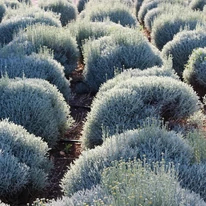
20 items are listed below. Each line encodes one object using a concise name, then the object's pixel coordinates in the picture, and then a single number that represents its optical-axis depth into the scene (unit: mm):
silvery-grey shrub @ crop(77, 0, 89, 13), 19250
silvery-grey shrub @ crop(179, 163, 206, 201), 4107
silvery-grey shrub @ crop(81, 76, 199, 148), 5648
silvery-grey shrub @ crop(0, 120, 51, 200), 4695
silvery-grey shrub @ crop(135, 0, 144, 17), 19697
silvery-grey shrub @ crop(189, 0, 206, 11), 15725
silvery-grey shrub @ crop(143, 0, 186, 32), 13435
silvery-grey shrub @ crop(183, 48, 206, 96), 8148
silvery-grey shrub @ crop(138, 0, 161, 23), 16297
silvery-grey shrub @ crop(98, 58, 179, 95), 6535
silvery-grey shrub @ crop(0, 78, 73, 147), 5922
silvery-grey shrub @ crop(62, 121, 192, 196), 4301
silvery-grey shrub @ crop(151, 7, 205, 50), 10742
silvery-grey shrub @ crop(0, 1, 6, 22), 14469
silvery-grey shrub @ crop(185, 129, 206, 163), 4545
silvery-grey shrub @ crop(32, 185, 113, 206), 3441
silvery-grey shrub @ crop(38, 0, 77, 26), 14664
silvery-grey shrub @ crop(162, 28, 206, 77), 9023
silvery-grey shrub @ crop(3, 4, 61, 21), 11000
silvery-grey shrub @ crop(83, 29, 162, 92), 8000
